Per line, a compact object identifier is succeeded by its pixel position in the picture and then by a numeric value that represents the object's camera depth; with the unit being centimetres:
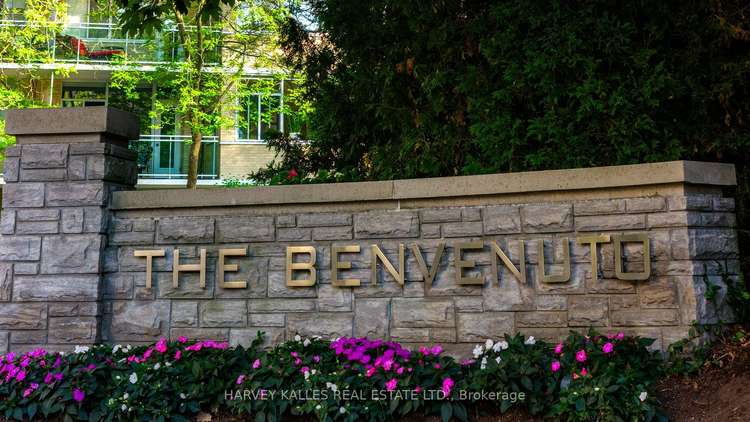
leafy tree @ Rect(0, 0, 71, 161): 1587
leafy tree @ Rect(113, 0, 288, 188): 1619
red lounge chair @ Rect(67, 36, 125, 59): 1833
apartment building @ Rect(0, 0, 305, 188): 1836
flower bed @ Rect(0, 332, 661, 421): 437
